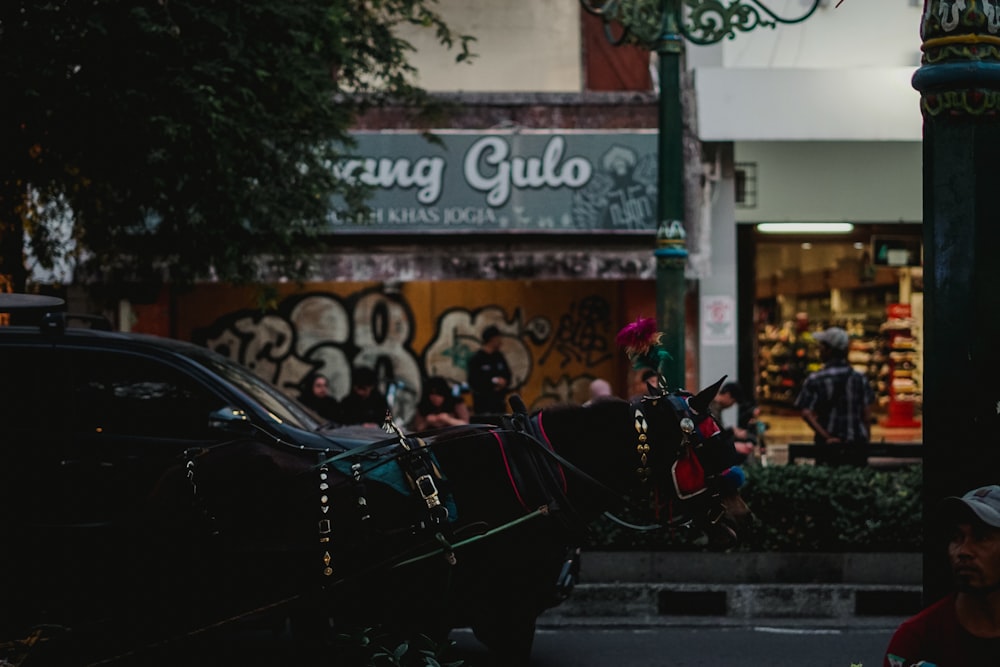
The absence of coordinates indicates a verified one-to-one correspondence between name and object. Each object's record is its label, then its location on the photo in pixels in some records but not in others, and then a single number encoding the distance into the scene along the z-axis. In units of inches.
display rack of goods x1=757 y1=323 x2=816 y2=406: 732.7
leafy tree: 369.1
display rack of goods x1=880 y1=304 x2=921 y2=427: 703.7
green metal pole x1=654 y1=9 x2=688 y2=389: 366.9
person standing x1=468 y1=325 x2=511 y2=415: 542.6
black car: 248.4
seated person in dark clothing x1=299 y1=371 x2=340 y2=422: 511.8
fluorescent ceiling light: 666.8
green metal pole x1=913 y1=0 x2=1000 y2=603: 146.6
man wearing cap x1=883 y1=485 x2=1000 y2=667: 130.4
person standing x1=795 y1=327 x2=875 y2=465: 438.6
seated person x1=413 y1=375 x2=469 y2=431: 476.3
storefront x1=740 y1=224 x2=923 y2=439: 682.8
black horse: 198.5
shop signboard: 637.9
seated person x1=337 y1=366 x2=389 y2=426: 465.1
